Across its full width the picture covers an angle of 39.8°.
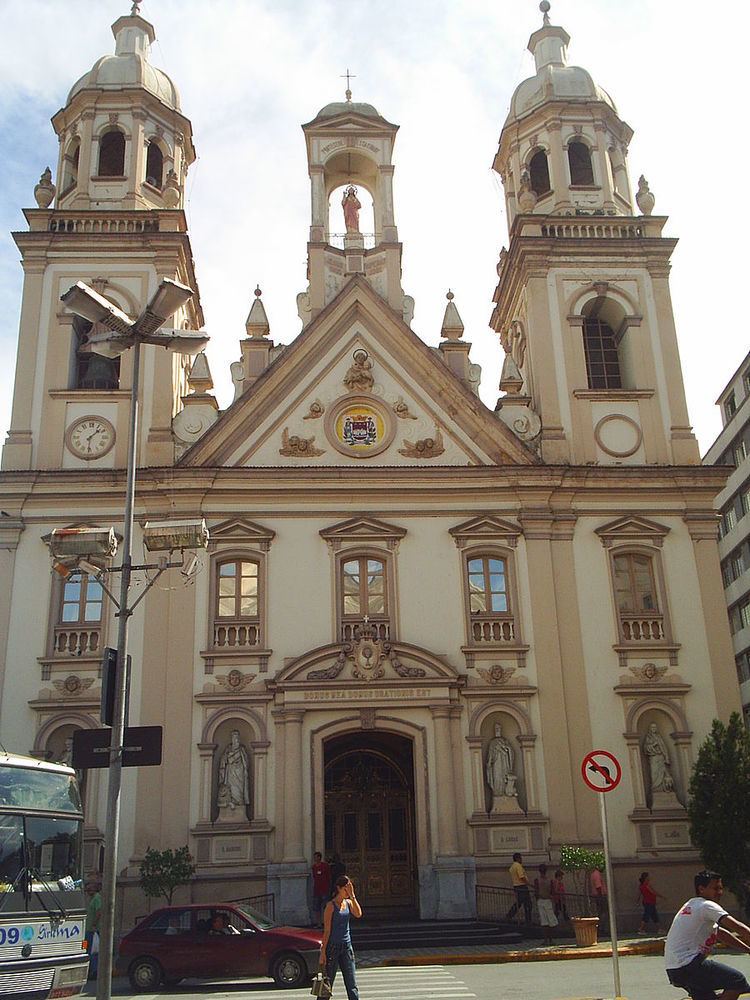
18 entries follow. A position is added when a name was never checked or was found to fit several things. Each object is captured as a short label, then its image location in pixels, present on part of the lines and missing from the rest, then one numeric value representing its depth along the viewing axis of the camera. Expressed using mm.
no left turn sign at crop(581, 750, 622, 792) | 14289
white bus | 11836
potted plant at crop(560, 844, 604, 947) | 20219
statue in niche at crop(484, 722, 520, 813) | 24219
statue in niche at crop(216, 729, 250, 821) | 23750
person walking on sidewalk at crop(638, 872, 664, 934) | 22656
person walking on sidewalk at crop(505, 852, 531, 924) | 22109
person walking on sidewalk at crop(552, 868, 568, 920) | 22203
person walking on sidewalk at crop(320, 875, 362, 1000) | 11844
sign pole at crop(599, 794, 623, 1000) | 13157
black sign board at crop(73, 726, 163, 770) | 13953
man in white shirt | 8789
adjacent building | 46469
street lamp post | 12898
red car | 16531
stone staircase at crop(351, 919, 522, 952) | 21094
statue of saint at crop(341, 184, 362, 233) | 33656
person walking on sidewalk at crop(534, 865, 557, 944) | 20781
